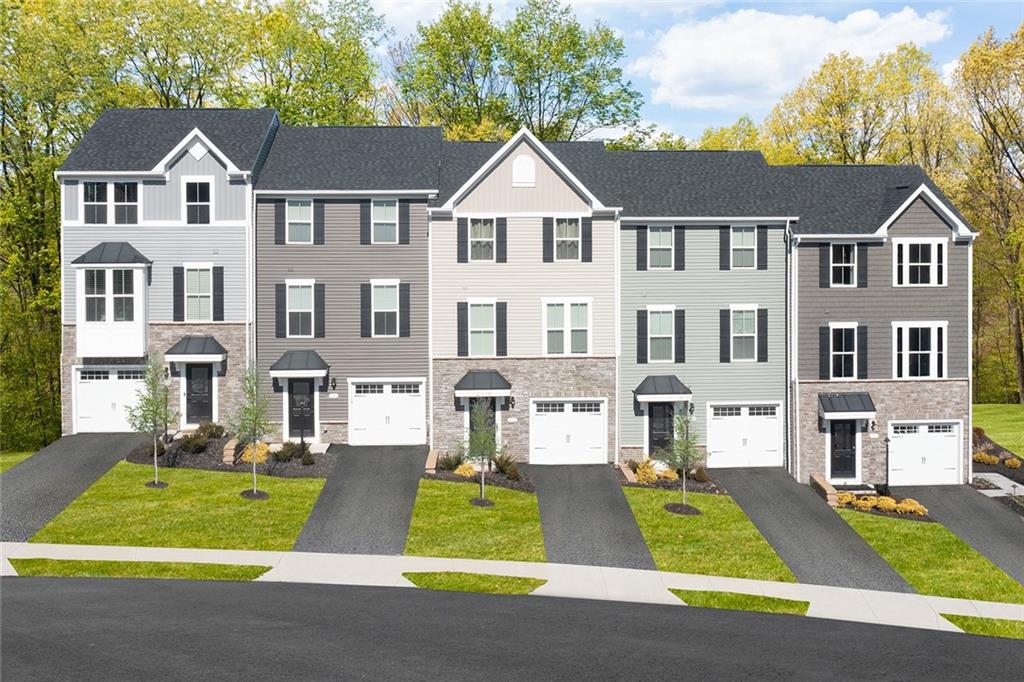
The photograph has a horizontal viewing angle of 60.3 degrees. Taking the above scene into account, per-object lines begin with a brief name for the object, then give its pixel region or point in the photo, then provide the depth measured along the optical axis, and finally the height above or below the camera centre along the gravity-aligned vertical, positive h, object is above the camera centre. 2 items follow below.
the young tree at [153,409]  29.14 -2.21
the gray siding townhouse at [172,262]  33.47 +3.10
